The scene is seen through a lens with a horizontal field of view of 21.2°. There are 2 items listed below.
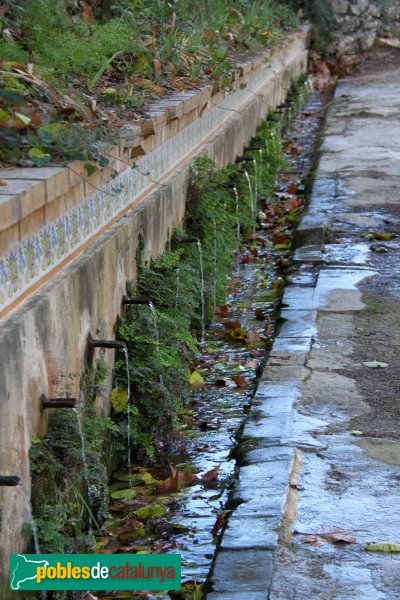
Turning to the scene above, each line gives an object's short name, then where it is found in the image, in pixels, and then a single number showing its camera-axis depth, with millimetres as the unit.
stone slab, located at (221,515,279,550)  3369
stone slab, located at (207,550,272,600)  3109
